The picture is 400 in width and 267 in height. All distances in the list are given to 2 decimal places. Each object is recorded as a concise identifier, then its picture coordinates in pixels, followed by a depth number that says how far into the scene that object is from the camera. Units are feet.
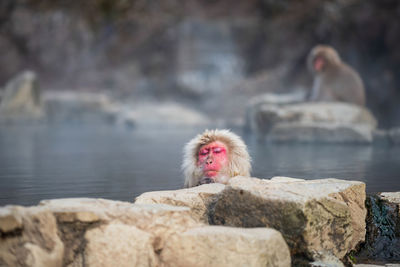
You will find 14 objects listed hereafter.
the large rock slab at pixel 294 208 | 15.33
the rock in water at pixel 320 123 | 51.44
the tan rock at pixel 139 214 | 14.25
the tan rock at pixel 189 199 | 17.58
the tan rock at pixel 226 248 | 13.71
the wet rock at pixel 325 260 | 15.21
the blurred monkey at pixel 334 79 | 59.47
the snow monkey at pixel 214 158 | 21.76
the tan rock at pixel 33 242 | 13.01
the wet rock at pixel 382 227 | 18.33
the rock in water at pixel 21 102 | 94.84
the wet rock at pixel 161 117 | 88.43
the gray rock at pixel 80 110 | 99.40
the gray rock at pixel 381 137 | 50.85
